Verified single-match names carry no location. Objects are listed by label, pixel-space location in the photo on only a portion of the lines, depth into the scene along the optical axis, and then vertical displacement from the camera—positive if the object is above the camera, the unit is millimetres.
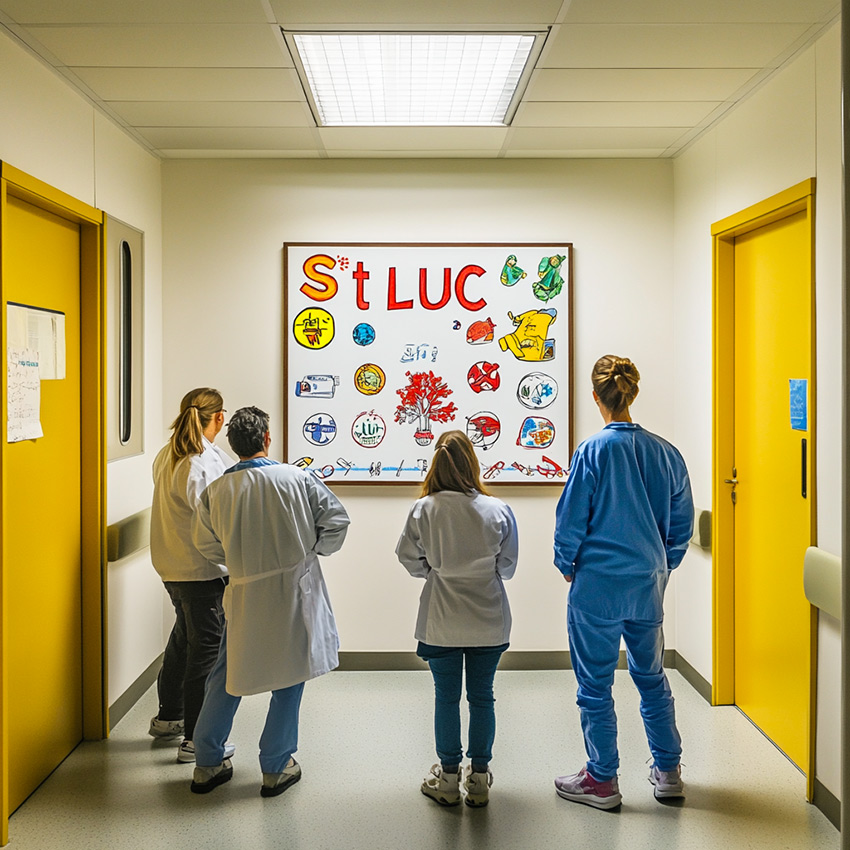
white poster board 4164 +386
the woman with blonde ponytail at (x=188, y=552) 3139 -513
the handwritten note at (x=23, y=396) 2727 +73
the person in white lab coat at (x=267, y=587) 2773 -579
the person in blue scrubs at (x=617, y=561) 2725 -487
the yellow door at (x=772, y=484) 3043 -276
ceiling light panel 2850 +1295
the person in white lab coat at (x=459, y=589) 2729 -579
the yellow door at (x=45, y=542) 2785 -449
